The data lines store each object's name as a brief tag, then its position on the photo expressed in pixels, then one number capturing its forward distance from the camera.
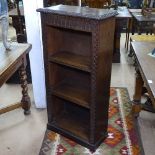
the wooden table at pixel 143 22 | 3.85
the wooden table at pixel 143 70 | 1.65
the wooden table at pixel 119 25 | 3.90
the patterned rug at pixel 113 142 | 2.20
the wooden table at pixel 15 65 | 1.91
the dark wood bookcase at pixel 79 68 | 1.81
